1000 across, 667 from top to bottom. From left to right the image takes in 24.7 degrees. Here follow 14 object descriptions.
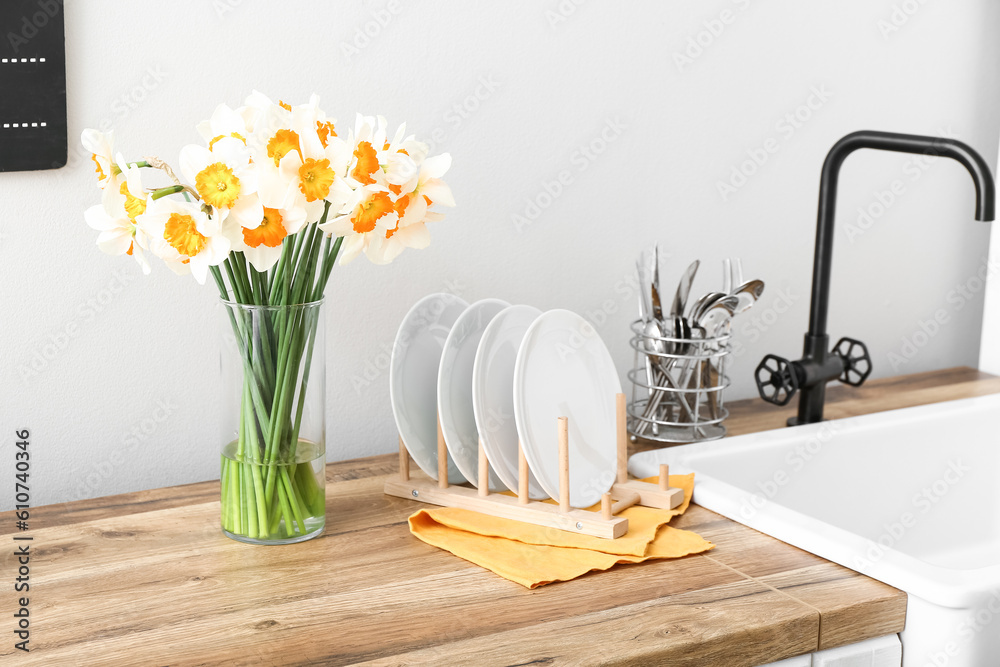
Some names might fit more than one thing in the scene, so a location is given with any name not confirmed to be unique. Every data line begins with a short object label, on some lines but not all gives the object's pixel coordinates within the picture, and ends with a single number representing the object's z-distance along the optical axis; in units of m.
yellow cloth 2.23
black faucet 2.63
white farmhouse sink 2.36
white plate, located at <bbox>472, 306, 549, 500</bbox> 2.34
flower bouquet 2.16
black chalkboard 2.31
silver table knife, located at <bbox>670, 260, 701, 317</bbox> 2.58
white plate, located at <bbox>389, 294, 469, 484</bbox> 2.39
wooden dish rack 2.30
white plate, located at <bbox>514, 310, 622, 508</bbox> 2.33
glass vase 2.25
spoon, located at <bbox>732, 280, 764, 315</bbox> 2.56
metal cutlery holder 2.57
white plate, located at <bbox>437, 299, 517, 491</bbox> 2.36
